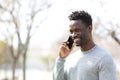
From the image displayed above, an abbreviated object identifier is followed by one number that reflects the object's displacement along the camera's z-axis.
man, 3.81
